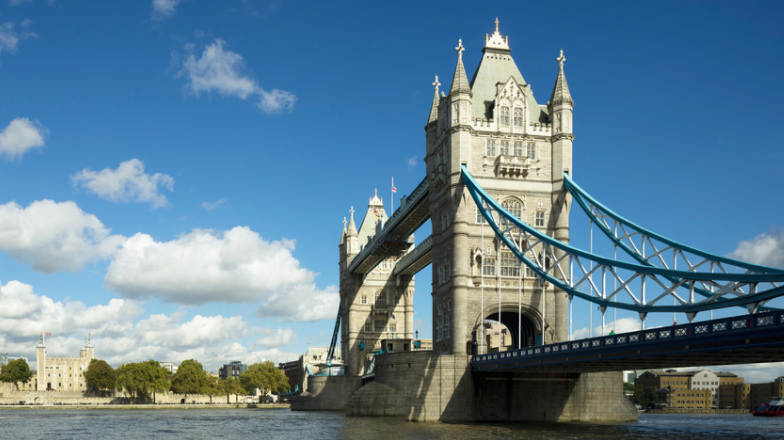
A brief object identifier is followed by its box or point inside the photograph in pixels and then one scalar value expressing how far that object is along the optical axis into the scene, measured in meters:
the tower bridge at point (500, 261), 50.25
